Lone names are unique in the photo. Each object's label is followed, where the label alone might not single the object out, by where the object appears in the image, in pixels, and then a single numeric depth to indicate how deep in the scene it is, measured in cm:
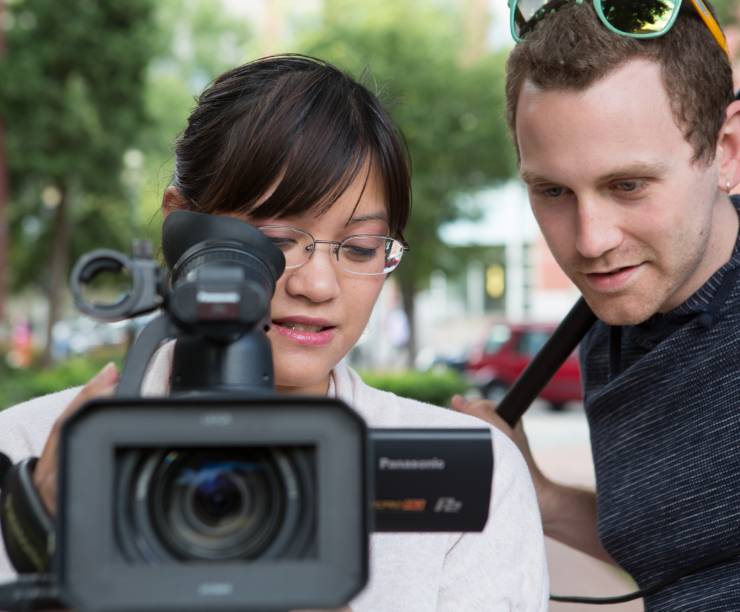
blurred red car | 1966
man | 226
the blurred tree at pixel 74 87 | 1587
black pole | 287
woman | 216
